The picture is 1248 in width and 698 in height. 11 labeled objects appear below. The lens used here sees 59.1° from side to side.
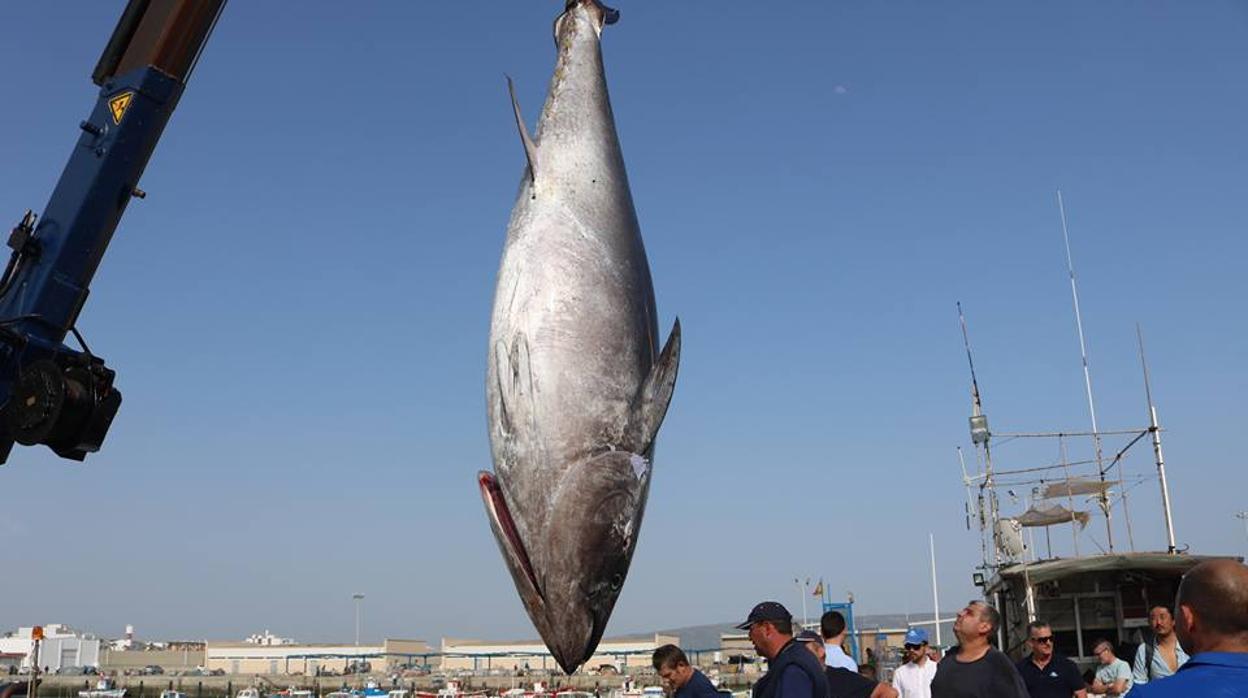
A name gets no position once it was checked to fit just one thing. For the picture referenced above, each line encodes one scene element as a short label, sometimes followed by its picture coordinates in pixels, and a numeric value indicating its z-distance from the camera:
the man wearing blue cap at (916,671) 6.59
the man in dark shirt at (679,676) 5.64
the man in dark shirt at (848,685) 5.46
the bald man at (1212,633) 2.03
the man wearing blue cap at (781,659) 4.01
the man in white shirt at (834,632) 6.02
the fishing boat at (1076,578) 12.34
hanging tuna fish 2.99
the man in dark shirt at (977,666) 4.27
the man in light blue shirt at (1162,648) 5.70
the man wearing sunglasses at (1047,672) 6.04
